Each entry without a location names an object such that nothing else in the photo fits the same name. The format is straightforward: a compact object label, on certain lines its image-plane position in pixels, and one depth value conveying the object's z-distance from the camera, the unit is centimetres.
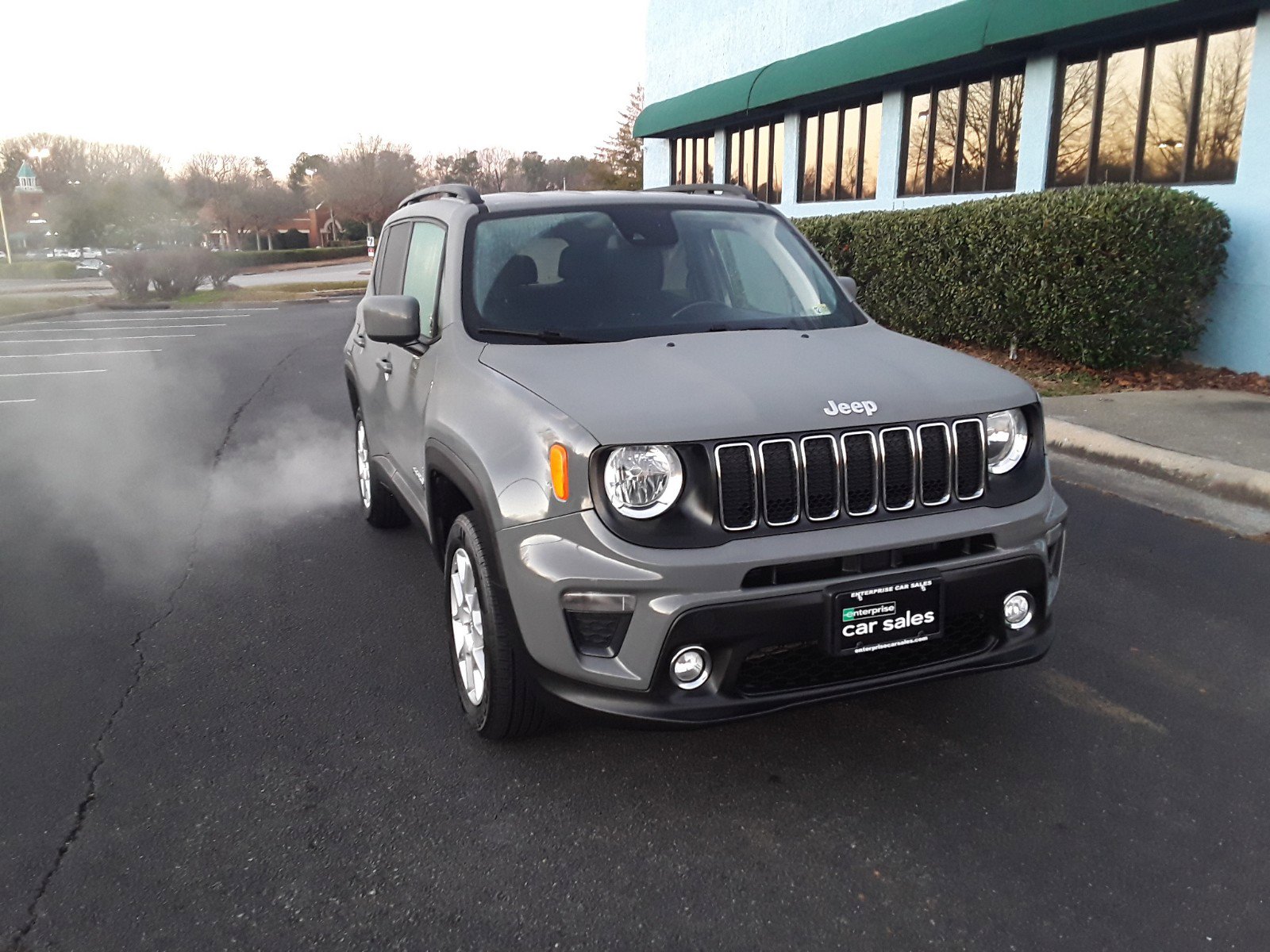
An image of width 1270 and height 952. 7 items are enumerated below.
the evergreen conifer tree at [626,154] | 4478
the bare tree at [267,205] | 7244
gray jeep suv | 291
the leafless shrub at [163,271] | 3020
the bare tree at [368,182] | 7562
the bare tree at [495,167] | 9821
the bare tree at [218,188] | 7181
